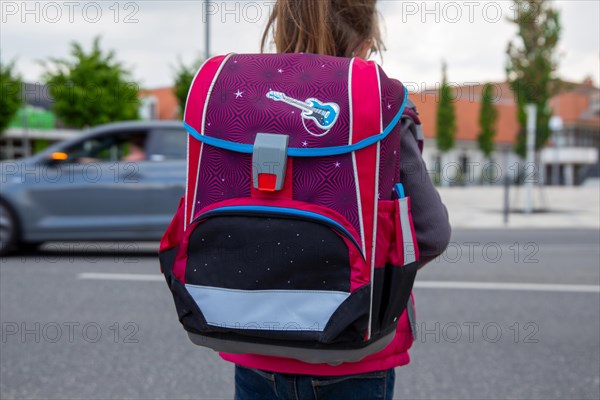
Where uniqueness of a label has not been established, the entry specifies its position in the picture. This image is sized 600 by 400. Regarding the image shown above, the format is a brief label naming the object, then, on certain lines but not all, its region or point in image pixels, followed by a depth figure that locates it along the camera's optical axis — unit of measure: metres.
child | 1.38
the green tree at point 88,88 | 29.07
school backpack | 1.26
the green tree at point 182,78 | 25.67
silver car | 7.91
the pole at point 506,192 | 14.34
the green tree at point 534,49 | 20.05
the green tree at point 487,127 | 55.16
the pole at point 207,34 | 15.16
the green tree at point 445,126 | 53.22
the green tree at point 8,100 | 32.66
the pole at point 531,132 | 15.85
